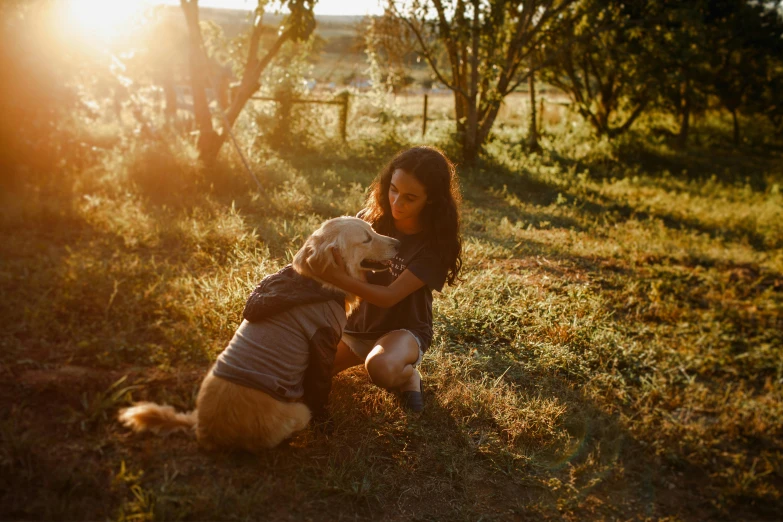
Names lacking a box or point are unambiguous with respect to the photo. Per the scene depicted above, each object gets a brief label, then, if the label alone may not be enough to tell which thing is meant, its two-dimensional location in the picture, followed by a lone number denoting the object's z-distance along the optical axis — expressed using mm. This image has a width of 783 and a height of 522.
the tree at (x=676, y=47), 10875
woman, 2990
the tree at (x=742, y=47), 16688
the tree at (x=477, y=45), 10555
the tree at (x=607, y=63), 11655
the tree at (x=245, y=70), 7402
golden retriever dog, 2352
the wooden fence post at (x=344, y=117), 11570
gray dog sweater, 2371
